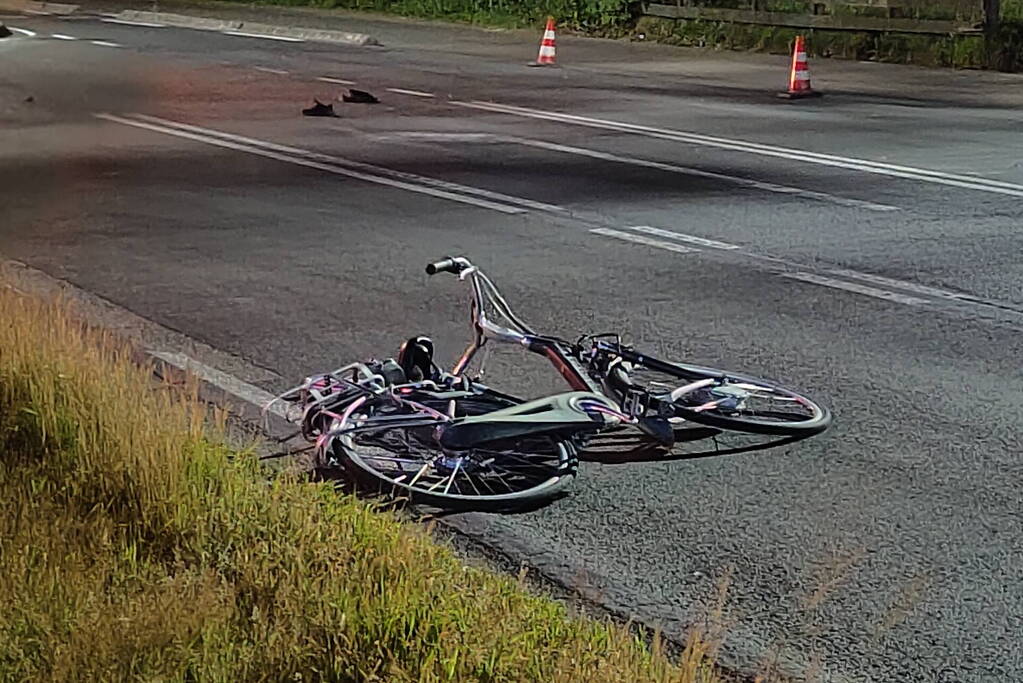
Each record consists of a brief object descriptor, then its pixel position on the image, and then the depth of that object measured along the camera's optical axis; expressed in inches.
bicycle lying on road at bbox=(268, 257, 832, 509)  228.5
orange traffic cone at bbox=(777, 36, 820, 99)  784.9
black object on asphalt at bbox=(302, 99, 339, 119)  697.0
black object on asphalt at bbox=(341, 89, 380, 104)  745.1
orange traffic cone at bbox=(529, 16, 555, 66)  975.6
